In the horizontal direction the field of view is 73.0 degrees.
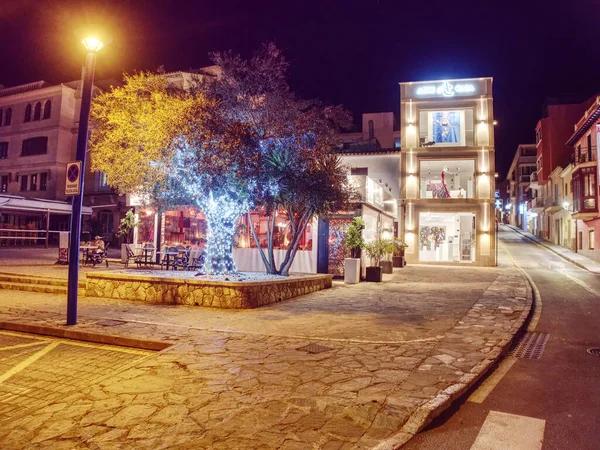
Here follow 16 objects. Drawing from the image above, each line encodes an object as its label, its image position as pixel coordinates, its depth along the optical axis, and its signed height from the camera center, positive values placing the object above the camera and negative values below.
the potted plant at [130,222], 19.85 +1.13
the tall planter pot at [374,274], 15.87 -0.97
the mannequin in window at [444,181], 29.46 +5.09
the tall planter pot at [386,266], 19.78 -0.81
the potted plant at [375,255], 15.89 -0.24
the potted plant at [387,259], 17.00 -0.53
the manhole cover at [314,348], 5.83 -1.47
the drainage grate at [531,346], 6.15 -1.55
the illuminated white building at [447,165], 28.20 +6.22
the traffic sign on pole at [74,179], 7.23 +1.16
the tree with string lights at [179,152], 10.12 +2.47
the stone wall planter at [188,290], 9.38 -1.09
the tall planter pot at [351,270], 15.40 -0.81
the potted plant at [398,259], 24.31 -0.57
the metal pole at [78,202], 7.25 +0.75
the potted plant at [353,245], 15.41 +0.15
